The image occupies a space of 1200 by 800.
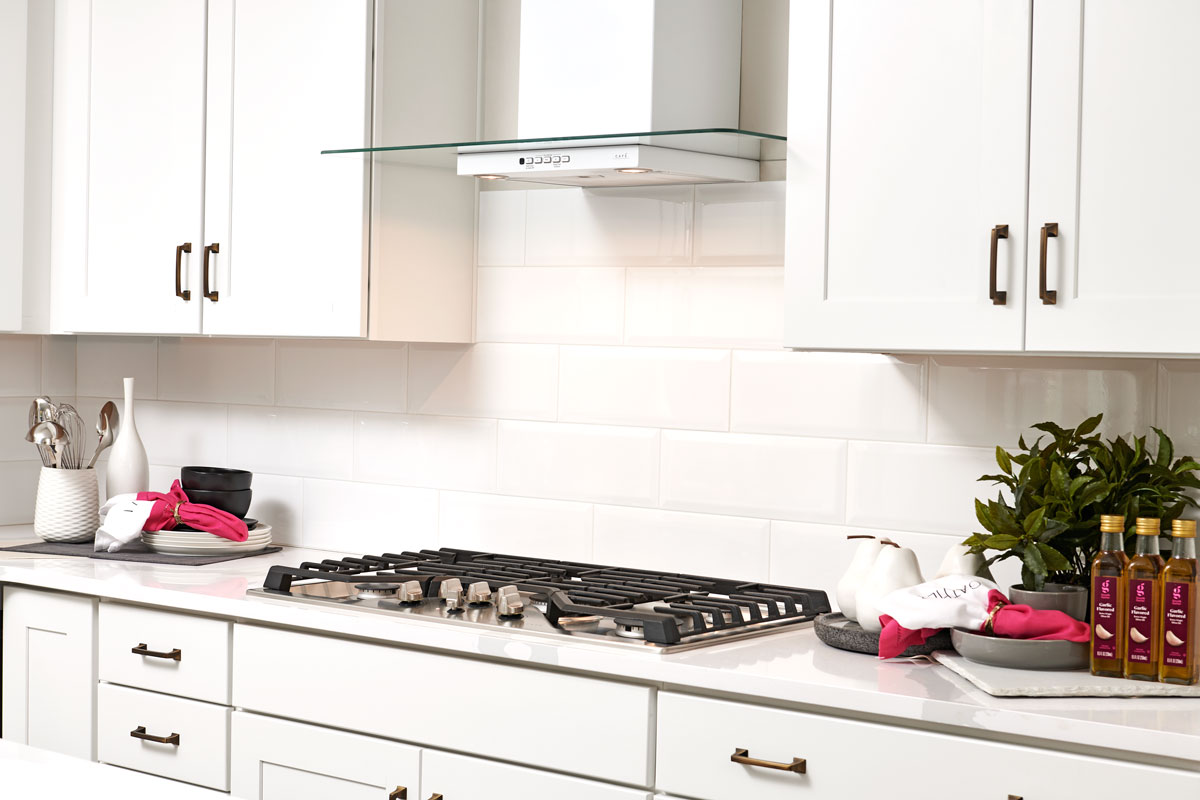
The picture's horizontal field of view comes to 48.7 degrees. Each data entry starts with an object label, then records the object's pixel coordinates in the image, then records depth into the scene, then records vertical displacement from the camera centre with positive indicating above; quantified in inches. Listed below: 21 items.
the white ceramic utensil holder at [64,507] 126.7 -14.3
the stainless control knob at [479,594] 95.9 -16.5
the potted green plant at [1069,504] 80.3 -7.5
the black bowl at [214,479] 125.8 -11.2
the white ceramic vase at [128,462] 129.6 -10.1
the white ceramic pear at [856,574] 86.1 -12.9
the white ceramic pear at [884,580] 83.6 -12.9
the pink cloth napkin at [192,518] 122.0 -14.6
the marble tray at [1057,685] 72.6 -16.9
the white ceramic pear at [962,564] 84.9 -11.9
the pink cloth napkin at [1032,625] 77.6 -14.4
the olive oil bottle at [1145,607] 73.8 -12.5
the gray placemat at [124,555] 117.9 -17.8
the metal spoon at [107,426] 135.6 -6.9
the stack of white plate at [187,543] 121.4 -16.8
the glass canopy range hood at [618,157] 95.5 +16.0
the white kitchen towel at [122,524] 119.8 -15.0
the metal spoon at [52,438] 128.6 -7.9
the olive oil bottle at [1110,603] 74.9 -12.5
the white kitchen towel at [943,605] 79.8 -13.7
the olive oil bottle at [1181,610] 72.9 -12.5
